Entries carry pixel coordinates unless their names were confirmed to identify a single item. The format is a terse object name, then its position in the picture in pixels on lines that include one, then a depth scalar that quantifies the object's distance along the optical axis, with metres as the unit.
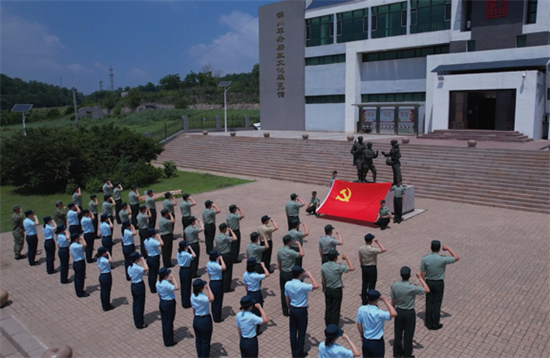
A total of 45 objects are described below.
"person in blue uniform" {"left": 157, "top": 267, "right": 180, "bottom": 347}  7.11
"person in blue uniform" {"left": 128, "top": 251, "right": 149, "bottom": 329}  7.82
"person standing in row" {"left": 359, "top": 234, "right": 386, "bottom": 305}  8.23
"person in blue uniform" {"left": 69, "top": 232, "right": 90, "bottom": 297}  9.35
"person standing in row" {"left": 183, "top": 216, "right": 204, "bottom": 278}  9.80
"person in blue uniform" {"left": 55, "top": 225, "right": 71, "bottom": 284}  10.08
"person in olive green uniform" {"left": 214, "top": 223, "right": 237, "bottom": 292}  8.98
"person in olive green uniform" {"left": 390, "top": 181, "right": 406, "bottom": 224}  14.20
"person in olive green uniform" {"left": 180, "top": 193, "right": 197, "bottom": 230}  12.44
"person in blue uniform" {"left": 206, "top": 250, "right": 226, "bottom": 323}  7.65
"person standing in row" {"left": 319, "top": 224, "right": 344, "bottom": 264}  8.80
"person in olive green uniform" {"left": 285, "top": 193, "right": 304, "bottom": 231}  12.05
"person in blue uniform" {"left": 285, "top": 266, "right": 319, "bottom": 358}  6.66
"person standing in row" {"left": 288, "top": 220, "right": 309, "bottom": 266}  8.80
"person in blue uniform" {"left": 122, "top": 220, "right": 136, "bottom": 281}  10.52
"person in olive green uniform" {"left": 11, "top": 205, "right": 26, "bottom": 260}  11.87
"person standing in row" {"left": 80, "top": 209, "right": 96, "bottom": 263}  11.33
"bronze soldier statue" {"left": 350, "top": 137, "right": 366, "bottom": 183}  16.47
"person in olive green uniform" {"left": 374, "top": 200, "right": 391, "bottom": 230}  13.54
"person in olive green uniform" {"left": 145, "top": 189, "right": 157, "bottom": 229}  13.58
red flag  14.38
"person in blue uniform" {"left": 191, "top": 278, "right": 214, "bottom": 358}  6.41
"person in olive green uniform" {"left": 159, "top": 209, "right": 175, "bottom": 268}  10.62
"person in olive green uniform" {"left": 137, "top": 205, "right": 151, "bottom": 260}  11.31
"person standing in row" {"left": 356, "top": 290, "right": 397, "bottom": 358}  5.76
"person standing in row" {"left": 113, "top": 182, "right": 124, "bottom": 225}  14.46
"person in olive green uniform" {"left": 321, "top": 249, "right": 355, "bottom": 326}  7.12
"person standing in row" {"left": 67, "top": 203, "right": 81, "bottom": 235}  12.21
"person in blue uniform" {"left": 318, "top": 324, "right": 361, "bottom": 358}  4.92
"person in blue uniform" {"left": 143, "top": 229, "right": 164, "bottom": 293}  9.16
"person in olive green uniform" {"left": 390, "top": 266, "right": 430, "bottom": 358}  6.49
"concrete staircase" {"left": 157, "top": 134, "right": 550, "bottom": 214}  17.17
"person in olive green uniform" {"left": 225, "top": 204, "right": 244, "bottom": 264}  10.77
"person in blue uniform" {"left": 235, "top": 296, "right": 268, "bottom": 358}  5.98
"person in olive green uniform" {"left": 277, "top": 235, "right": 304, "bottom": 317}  7.83
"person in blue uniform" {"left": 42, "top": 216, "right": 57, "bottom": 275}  10.68
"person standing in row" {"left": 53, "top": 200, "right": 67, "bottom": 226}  13.04
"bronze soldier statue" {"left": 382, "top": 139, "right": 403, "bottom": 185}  15.42
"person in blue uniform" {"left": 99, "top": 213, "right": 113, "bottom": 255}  11.09
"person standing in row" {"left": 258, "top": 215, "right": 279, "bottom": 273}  9.86
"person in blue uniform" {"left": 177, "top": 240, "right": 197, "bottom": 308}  8.27
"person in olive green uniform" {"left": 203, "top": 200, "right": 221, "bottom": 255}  11.41
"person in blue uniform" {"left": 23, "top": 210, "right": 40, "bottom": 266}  11.40
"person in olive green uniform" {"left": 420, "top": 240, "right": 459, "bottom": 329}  7.50
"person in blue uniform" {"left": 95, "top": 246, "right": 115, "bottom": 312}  8.53
